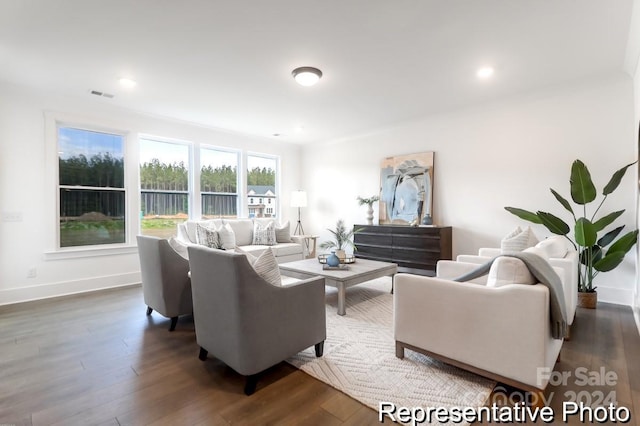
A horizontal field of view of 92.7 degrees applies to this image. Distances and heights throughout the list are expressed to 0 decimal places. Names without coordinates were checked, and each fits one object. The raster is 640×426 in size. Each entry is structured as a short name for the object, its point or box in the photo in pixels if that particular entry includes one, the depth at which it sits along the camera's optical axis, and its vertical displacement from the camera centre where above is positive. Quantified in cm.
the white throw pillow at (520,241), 284 -30
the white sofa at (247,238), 500 -51
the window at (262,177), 659 +70
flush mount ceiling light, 332 +148
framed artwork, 523 +36
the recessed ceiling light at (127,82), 364 +154
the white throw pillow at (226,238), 492 -47
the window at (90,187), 429 +31
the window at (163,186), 509 +39
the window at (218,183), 583 +51
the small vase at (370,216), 580 -13
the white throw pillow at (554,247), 287 -36
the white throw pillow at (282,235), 589 -51
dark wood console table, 472 -60
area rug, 181 -111
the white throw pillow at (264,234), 565 -48
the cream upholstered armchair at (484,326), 168 -72
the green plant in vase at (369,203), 580 +12
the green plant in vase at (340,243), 391 -45
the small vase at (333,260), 370 -62
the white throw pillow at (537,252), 188 -27
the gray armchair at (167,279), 282 -66
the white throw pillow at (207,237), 479 -45
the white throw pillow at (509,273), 179 -38
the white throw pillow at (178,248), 292 -38
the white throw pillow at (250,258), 190 -33
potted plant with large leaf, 322 -24
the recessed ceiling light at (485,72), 343 +158
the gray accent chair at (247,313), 182 -68
